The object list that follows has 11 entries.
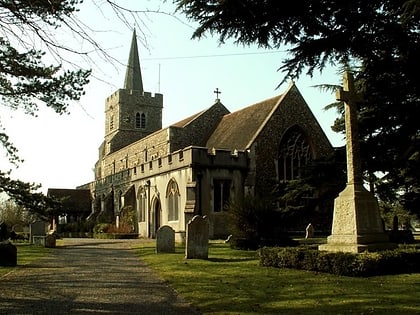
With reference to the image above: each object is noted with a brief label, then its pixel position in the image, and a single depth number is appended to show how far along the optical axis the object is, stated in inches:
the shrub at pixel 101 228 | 1496.1
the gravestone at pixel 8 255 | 544.1
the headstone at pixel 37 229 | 1129.4
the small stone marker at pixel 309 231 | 1133.7
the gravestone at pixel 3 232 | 1167.2
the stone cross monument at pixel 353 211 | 457.7
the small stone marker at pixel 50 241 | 950.4
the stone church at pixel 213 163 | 1155.9
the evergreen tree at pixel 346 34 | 360.5
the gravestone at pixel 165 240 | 725.3
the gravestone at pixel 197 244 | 604.2
